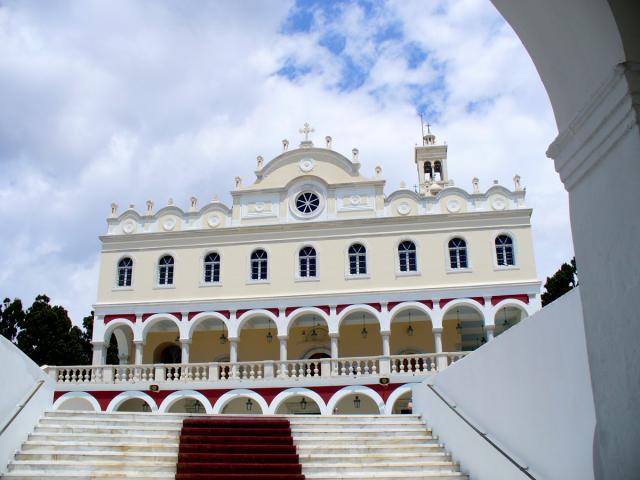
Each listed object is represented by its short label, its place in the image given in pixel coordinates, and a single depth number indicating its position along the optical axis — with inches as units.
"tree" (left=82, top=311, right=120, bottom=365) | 1519.4
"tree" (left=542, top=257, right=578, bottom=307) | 1314.0
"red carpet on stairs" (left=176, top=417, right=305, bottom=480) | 395.2
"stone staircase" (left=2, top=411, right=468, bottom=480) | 389.4
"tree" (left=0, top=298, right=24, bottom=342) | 1424.7
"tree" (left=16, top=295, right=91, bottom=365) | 1391.5
